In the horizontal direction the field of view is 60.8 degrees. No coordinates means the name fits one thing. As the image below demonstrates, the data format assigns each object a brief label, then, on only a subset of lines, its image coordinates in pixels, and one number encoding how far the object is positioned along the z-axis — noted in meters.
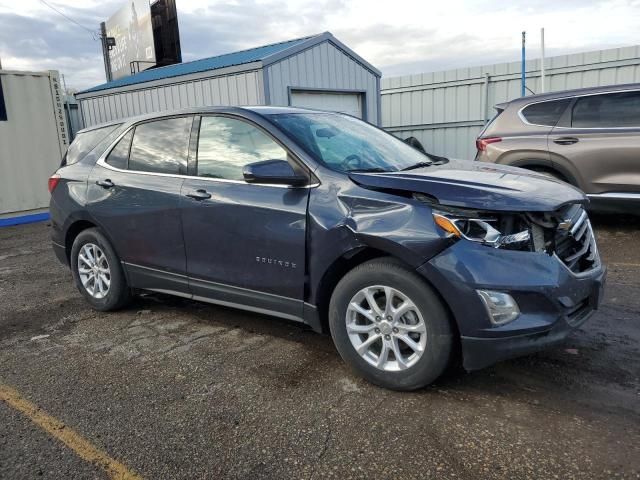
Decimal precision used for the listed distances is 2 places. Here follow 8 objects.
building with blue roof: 10.18
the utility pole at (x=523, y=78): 11.41
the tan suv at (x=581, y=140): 6.39
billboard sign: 23.36
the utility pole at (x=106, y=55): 27.64
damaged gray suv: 2.79
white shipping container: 10.70
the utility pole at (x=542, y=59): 11.02
